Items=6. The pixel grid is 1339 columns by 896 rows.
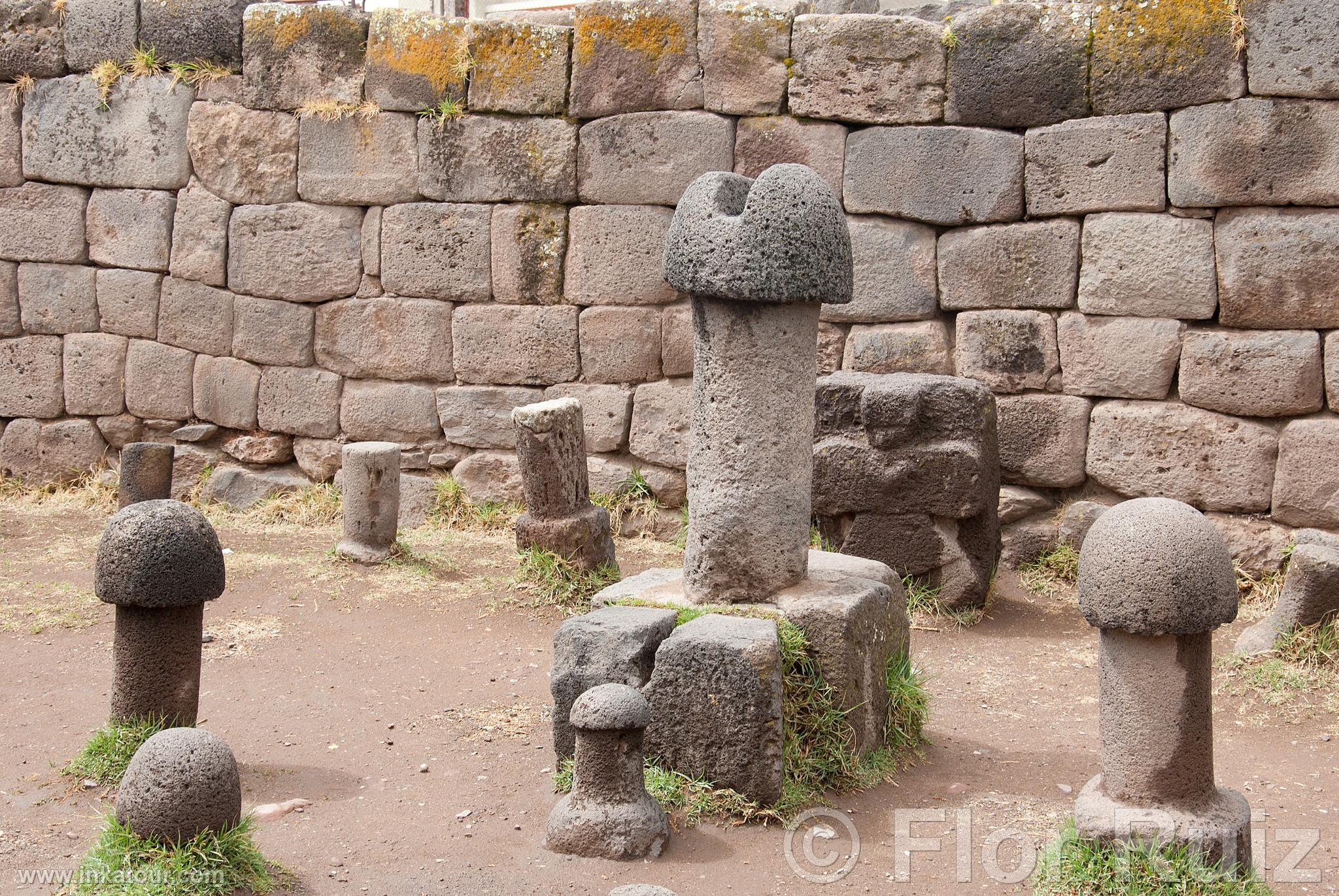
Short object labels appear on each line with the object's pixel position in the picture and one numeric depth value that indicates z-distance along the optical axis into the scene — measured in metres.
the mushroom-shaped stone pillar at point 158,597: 4.59
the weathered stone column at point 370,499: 7.64
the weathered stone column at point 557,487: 7.09
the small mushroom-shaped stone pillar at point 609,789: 4.16
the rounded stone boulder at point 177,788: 3.81
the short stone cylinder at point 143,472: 8.07
